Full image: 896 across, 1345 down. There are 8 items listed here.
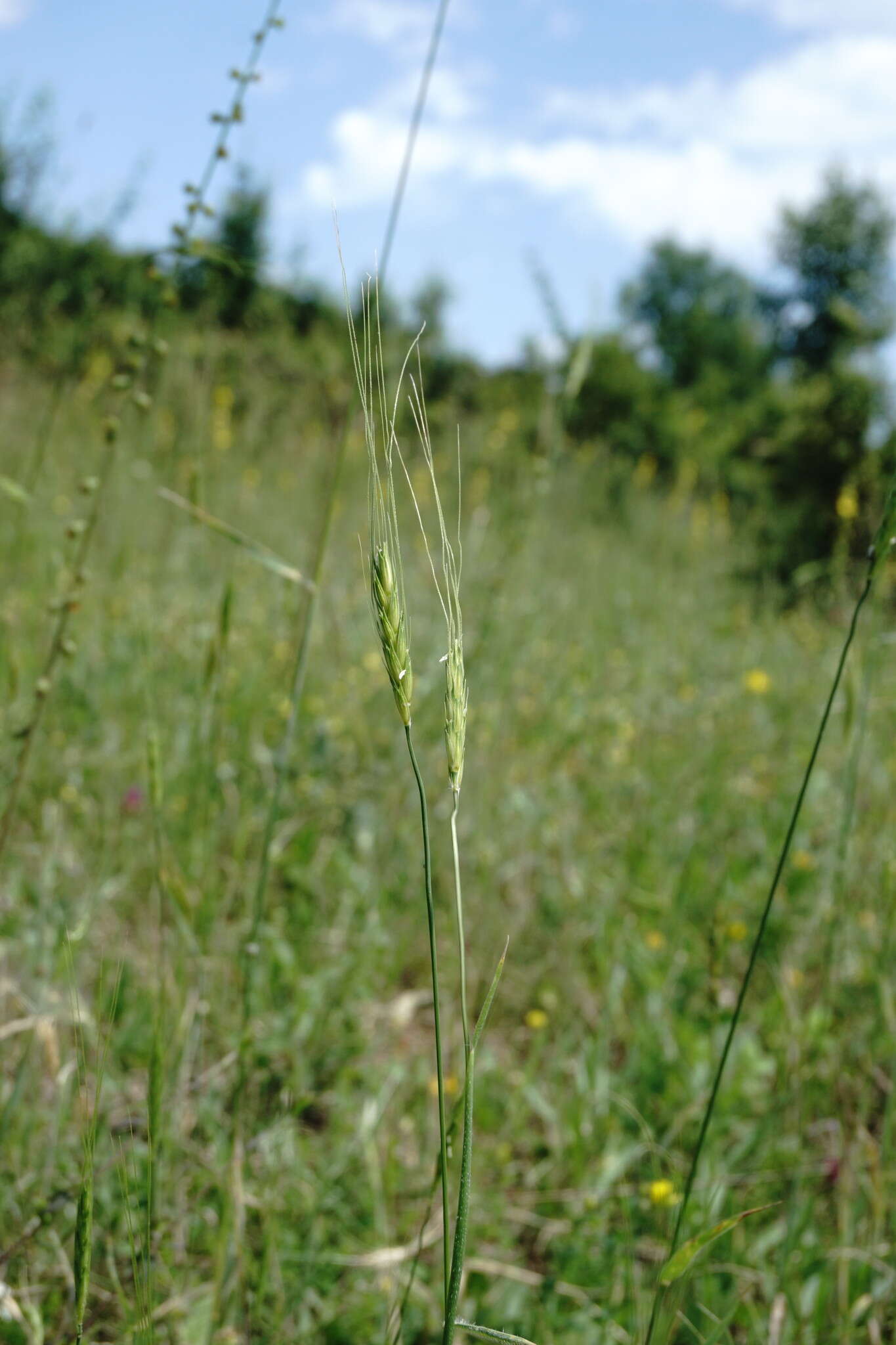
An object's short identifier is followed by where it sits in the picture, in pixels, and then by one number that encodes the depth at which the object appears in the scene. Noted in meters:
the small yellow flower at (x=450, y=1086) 1.42
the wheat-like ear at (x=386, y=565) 0.54
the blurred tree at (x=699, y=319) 42.41
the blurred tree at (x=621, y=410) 12.70
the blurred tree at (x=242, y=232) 11.59
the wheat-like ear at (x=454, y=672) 0.54
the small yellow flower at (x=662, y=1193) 1.24
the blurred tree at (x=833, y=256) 30.44
